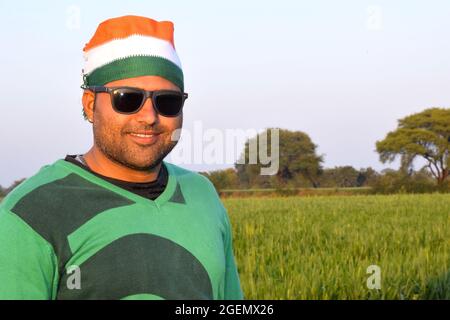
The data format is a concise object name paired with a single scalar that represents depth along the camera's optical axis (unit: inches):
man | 80.0
